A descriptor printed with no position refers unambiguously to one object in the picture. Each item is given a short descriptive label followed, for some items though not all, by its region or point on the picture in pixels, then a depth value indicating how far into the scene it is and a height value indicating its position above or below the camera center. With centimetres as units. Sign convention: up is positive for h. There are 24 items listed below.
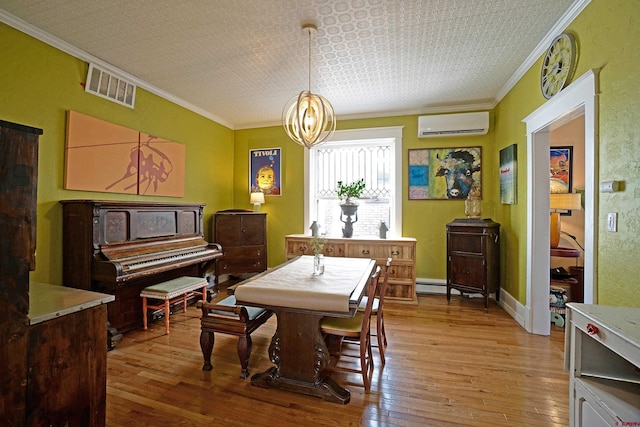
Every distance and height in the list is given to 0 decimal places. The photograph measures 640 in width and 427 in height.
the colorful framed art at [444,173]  420 +61
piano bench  290 -83
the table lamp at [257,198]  485 +24
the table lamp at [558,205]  344 +11
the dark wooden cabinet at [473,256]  355 -56
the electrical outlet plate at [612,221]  178 -4
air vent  293 +137
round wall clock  226 +127
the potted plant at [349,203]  438 +15
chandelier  246 +83
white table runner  185 -53
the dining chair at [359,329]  196 -82
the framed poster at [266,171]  507 +75
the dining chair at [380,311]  223 -80
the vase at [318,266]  245 -47
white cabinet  110 -71
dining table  187 -79
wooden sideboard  394 -60
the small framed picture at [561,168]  381 +62
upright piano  259 -38
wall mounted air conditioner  403 +129
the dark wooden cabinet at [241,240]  443 -45
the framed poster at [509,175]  336 +48
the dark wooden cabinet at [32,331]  106 -51
